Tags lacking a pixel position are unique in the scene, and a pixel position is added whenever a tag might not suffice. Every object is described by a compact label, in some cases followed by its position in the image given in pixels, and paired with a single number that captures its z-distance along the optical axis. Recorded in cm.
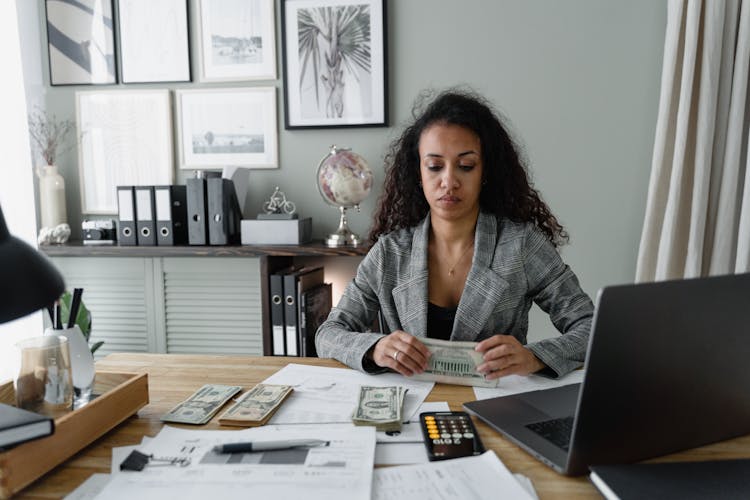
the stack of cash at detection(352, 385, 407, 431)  95
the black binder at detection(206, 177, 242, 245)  252
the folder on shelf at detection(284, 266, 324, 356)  245
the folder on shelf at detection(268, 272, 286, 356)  246
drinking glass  91
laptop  71
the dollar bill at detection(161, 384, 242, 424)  100
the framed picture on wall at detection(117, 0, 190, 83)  274
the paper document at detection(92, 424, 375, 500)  76
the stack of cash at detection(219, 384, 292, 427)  98
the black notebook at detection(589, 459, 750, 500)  72
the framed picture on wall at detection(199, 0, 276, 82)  269
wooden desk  79
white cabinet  255
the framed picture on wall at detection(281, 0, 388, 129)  262
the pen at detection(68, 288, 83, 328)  105
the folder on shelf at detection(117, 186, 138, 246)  258
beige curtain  225
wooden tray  76
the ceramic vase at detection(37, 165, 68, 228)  275
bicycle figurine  274
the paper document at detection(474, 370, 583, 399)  111
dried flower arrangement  280
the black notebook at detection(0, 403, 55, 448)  77
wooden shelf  244
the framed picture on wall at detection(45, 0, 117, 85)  278
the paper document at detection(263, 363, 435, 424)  101
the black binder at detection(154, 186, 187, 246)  256
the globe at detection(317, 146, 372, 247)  250
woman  148
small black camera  265
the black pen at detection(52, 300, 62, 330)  102
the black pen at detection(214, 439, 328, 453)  86
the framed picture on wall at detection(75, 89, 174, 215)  280
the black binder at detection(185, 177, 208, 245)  251
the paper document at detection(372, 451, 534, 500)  75
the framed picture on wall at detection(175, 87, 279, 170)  274
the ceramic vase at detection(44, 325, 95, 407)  101
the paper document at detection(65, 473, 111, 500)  77
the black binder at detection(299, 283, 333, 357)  246
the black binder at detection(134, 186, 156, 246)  257
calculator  86
